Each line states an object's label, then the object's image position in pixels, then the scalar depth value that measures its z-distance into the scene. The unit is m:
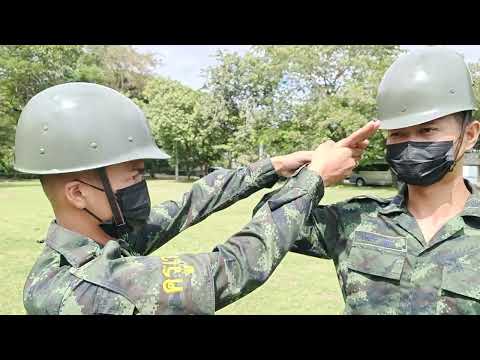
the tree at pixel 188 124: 35.97
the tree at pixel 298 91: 27.53
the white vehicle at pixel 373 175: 30.56
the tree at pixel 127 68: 55.38
